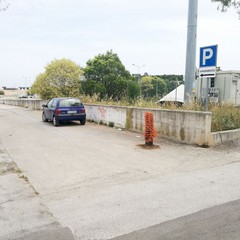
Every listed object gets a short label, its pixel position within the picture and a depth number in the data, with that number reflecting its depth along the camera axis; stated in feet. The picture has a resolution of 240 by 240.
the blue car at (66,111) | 54.19
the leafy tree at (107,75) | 111.96
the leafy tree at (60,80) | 107.04
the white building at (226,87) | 58.39
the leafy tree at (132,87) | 105.97
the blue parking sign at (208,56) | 30.91
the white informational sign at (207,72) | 31.22
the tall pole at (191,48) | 44.62
